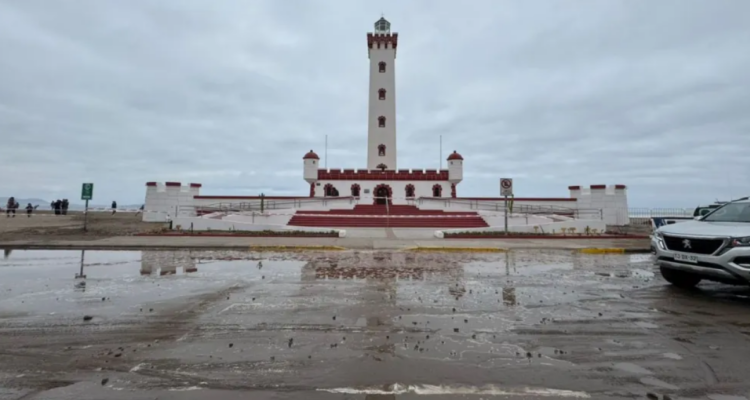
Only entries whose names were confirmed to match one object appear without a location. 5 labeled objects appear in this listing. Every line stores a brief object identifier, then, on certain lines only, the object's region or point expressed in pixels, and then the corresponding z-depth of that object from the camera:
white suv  6.20
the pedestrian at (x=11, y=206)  34.28
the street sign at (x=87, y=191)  20.52
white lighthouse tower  42.12
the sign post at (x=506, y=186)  19.91
